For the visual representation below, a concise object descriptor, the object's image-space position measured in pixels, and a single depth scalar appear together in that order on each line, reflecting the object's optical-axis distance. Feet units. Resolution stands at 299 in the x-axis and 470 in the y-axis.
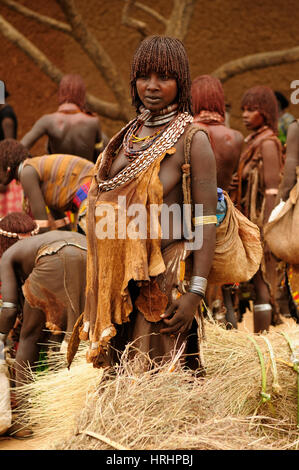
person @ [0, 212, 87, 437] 29.40
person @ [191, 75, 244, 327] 35.47
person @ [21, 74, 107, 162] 43.75
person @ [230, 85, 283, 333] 39.75
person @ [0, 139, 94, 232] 37.35
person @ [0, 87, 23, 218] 43.24
